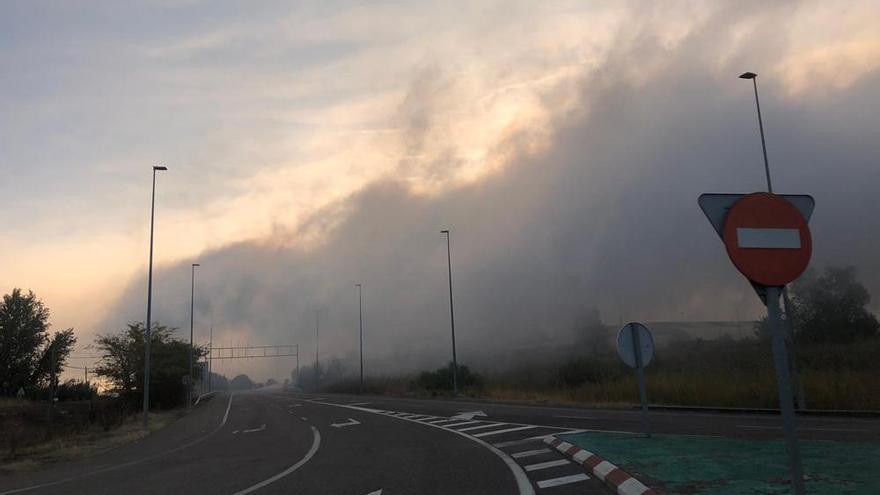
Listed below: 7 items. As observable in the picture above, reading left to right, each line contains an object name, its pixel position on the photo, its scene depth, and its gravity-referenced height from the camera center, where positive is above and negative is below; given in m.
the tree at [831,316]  52.00 +2.06
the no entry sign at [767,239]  5.48 +0.90
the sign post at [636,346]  14.04 +0.06
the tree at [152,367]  58.53 +0.22
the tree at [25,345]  60.33 +2.69
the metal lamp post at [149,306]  34.41 +3.33
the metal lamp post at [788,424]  5.37 -0.67
